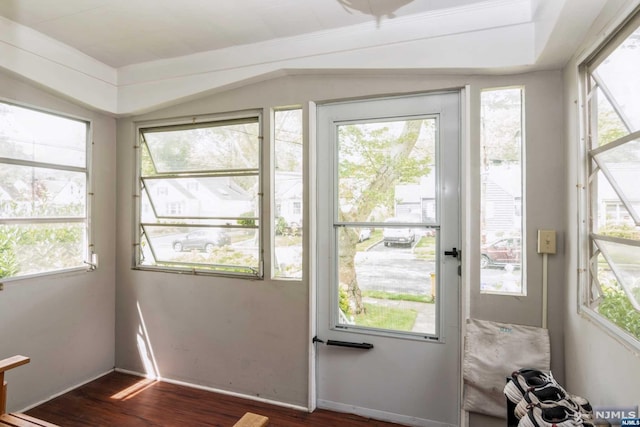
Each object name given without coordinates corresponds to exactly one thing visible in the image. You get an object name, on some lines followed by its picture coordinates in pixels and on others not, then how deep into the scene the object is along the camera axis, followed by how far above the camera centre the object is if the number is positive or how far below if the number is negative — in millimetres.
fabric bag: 1878 -821
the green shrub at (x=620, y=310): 1263 -391
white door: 2129 -289
